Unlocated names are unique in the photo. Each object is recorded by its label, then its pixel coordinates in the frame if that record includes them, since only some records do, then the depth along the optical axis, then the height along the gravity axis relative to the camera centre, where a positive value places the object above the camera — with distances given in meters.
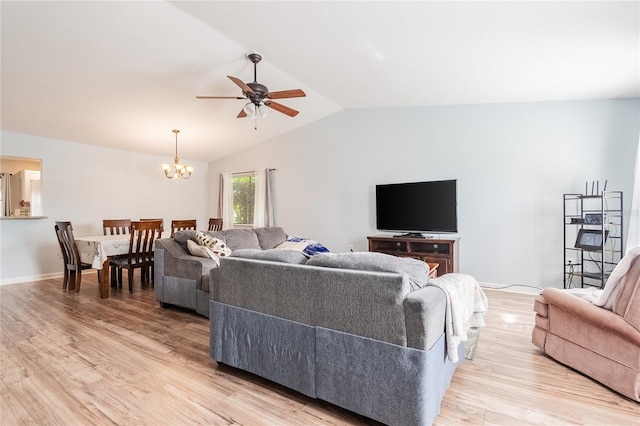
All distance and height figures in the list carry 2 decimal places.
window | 6.77 +0.24
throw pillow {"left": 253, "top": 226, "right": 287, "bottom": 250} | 4.44 -0.42
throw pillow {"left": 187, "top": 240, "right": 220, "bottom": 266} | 3.35 -0.47
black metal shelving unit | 3.51 -0.32
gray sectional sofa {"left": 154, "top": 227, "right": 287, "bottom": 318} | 3.21 -0.70
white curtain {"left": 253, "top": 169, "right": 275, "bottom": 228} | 6.29 +0.17
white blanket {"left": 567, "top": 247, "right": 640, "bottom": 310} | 1.86 -0.46
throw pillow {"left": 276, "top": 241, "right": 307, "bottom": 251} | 4.33 -0.52
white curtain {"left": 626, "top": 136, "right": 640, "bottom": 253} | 3.33 -0.09
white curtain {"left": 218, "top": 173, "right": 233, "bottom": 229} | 6.97 +0.17
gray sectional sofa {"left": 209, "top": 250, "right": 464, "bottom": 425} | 1.43 -0.66
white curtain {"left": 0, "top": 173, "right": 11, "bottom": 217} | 5.84 +0.30
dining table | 3.89 -0.57
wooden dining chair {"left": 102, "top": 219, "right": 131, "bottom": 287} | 4.47 -0.37
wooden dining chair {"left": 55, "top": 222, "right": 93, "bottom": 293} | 4.09 -0.69
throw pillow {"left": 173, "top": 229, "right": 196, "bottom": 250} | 3.59 -0.34
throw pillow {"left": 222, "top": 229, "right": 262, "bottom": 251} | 3.88 -0.40
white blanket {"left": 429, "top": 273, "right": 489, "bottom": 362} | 1.60 -0.57
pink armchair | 1.76 -0.80
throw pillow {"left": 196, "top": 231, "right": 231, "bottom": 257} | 3.42 -0.40
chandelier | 4.84 +0.64
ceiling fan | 3.19 +1.20
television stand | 4.22 -0.59
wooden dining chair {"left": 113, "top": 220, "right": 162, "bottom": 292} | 4.14 -0.54
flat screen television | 4.42 +0.03
